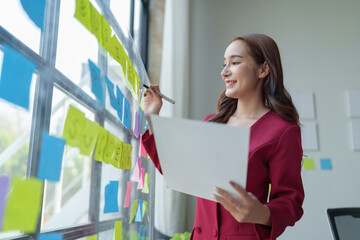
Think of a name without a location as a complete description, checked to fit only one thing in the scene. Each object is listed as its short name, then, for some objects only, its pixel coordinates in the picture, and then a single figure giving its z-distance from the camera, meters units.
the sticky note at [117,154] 0.88
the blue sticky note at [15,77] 0.48
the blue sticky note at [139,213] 1.13
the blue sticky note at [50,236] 0.58
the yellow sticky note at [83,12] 0.66
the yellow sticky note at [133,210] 1.06
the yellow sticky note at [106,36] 0.80
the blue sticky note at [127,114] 0.98
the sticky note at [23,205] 0.47
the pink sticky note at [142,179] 1.19
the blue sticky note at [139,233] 1.14
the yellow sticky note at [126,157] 0.95
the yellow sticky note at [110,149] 0.81
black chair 1.63
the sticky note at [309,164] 2.77
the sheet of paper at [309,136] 2.80
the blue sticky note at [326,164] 2.77
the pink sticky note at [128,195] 1.00
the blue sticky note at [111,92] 0.83
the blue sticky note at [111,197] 0.85
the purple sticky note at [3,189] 0.46
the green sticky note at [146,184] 1.29
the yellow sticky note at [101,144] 0.75
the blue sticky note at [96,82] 0.73
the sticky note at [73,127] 0.61
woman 0.81
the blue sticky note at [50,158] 0.55
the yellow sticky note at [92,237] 0.76
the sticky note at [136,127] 1.12
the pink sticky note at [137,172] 1.09
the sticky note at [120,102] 0.91
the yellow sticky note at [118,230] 0.91
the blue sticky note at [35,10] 0.53
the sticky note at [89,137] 0.67
